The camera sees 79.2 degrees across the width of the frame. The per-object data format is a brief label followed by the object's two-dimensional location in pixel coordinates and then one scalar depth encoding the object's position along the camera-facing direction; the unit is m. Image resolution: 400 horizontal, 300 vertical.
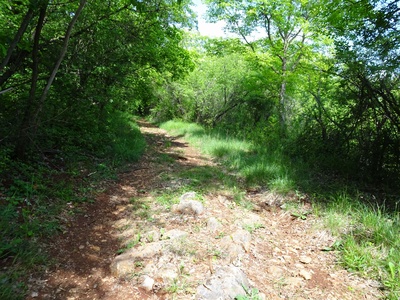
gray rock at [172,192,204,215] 3.88
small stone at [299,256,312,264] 3.07
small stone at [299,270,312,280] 2.78
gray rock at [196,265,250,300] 2.37
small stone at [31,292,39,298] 2.25
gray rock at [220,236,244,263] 2.96
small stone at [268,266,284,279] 2.80
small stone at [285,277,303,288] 2.65
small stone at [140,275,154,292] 2.50
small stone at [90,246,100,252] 3.10
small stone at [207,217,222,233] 3.50
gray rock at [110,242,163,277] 2.72
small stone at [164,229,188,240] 3.23
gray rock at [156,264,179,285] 2.58
